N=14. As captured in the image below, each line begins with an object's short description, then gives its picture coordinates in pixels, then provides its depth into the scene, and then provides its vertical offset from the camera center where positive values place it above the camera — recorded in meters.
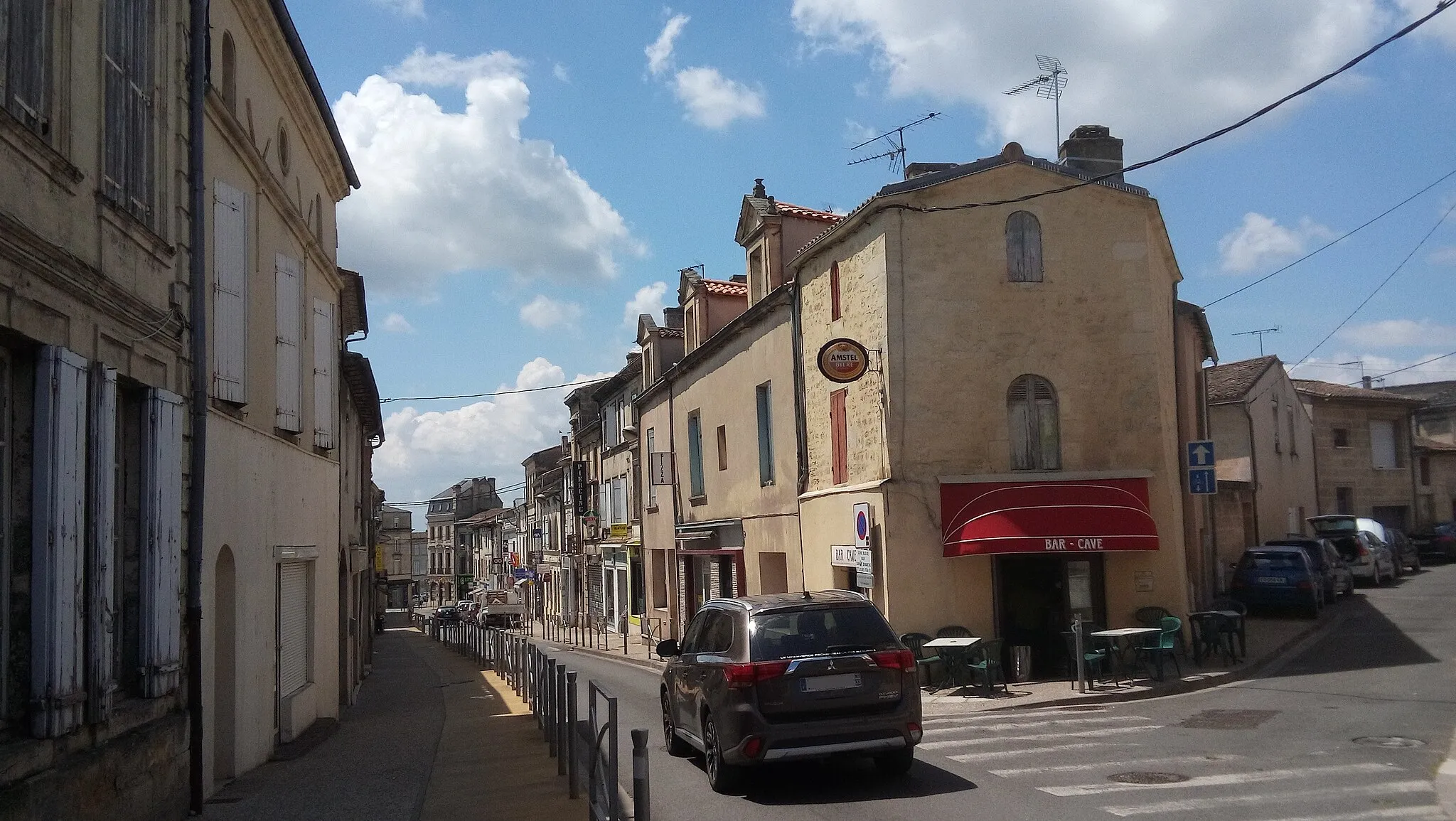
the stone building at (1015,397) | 17.16 +1.80
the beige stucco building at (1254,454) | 29.35 +1.48
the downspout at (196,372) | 9.43 +1.44
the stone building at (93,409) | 6.70 +0.89
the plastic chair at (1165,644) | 15.43 -1.80
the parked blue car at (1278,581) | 22.80 -1.48
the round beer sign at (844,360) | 18.03 +2.50
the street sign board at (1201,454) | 18.14 +0.87
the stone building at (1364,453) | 40.09 +1.80
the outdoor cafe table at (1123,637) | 15.12 -1.69
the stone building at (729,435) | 23.17 +2.13
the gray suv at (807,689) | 9.17 -1.35
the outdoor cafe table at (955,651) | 15.45 -1.82
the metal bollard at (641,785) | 6.38 -1.45
